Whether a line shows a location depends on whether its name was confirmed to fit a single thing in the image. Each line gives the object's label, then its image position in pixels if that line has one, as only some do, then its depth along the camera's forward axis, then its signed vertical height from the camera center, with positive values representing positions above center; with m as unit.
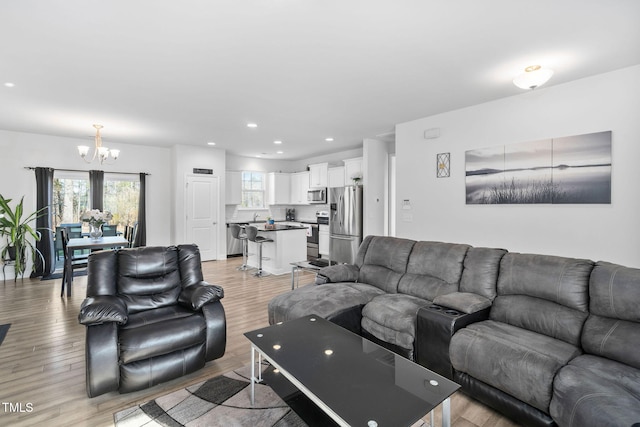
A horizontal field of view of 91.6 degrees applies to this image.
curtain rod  5.75 +0.83
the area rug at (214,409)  1.95 -1.31
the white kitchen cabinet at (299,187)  8.49 +0.67
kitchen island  6.07 -0.75
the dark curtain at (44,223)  5.80 -0.20
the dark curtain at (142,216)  6.79 -0.09
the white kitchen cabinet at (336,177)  7.33 +0.83
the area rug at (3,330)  3.20 -1.27
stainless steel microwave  7.91 +0.41
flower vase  4.85 -0.31
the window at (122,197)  6.59 +0.32
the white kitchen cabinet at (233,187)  8.03 +0.63
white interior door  7.10 -0.05
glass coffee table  1.39 -0.89
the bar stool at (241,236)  6.42 -0.50
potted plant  5.18 -0.38
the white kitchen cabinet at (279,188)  8.69 +0.66
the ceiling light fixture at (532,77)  2.89 +1.26
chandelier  4.93 +1.00
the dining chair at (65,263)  4.62 -0.77
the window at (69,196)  6.10 +0.32
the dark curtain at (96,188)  6.28 +0.49
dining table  4.46 -0.49
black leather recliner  2.12 -0.84
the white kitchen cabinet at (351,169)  6.86 +0.96
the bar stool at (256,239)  5.88 -0.53
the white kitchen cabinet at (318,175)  7.89 +0.95
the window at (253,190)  8.57 +0.61
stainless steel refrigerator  6.34 -0.24
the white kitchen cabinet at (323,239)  7.52 -0.68
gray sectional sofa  1.66 -0.85
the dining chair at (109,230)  5.75 -0.34
